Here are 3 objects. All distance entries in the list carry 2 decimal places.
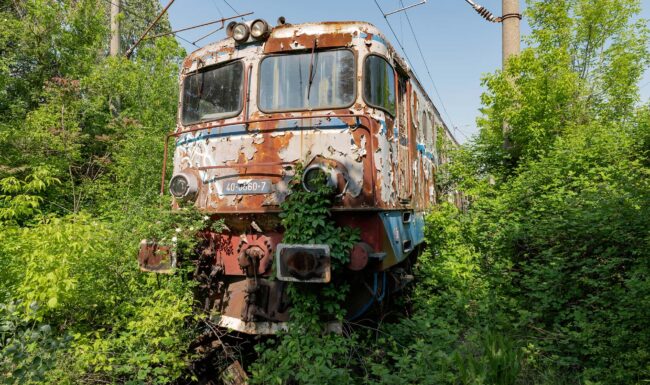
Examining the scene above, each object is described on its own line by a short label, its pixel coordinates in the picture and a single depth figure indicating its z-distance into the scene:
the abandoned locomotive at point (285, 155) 4.32
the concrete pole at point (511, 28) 10.17
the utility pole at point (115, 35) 13.96
